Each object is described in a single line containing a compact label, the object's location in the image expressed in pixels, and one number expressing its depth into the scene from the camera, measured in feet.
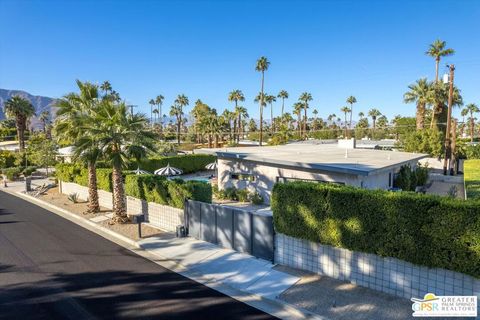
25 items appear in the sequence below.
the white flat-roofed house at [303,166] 57.98
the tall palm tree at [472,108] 304.95
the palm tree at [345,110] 365.55
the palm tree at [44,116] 392.90
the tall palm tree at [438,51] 157.79
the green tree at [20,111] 185.16
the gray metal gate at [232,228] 39.73
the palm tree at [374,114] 380.58
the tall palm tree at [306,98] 323.12
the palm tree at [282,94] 327.67
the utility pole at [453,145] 118.84
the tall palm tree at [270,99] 286.62
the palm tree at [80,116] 61.16
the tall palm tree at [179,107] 327.47
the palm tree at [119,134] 54.13
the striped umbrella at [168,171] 79.46
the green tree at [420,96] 150.51
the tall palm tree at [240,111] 283.38
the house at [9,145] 263.16
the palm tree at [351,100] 364.73
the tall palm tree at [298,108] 324.60
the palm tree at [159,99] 439.63
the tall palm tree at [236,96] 284.41
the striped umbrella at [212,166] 94.73
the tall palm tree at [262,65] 215.31
